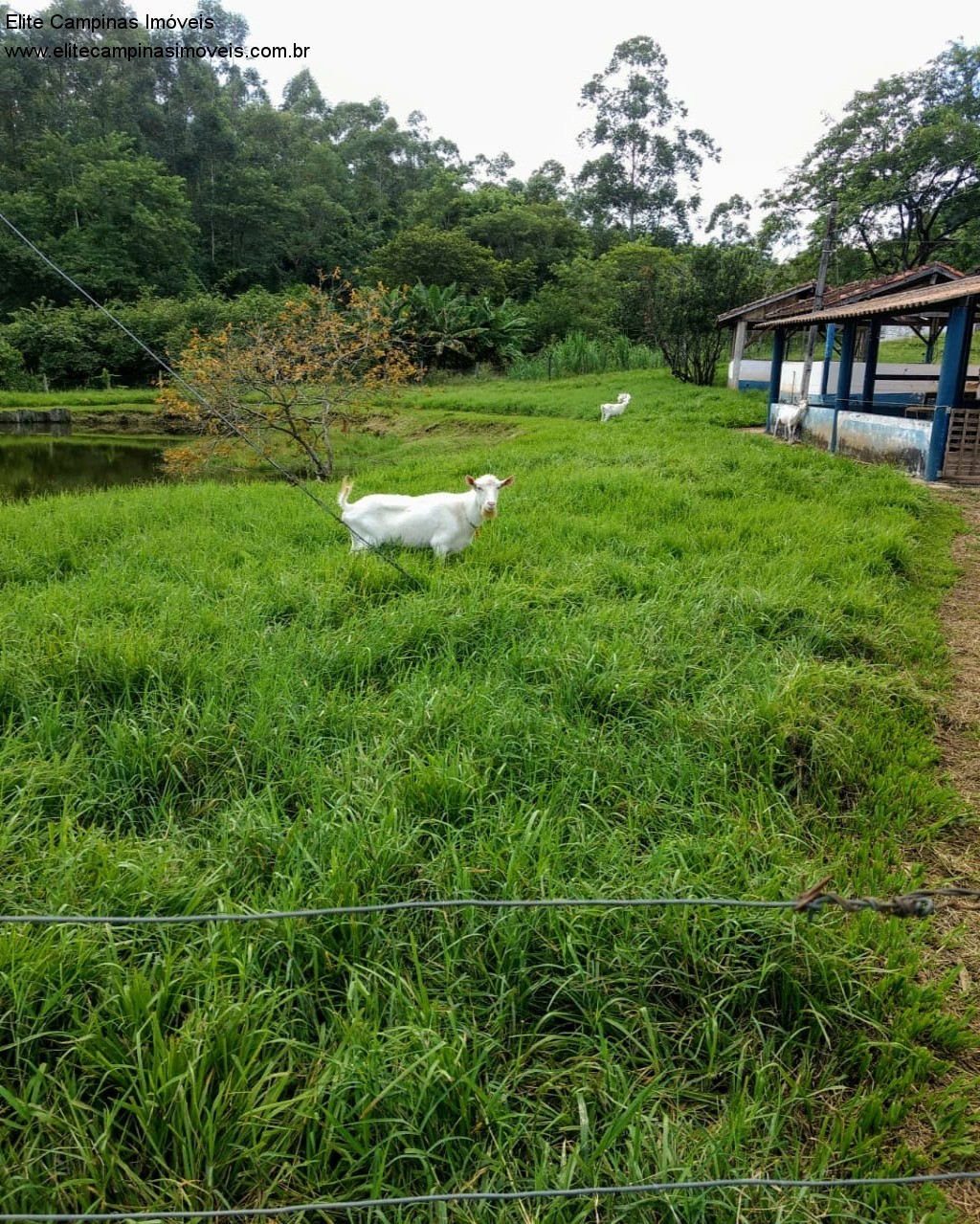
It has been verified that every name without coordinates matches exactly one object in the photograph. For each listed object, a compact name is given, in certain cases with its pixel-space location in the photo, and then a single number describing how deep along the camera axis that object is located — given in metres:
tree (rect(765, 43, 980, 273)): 24.83
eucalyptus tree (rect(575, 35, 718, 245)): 53.81
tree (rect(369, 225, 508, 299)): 33.91
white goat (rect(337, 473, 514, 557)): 5.70
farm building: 10.31
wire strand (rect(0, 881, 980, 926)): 1.69
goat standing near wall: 14.52
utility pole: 16.86
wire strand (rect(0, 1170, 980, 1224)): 1.46
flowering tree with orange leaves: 13.59
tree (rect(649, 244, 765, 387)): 23.20
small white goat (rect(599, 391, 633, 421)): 17.52
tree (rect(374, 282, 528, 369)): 29.11
